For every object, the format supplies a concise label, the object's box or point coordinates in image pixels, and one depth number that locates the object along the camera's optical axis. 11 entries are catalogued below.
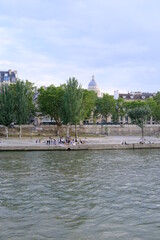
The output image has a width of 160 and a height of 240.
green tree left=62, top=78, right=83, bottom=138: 65.44
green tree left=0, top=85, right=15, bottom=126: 62.91
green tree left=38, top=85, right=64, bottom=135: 76.81
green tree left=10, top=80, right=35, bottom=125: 64.40
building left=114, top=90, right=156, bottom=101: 142.01
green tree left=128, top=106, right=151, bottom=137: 71.06
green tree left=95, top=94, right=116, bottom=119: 108.00
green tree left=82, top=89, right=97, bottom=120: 83.00
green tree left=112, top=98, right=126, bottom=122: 111.29
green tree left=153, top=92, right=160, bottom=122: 106.24
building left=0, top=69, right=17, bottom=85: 115.56
